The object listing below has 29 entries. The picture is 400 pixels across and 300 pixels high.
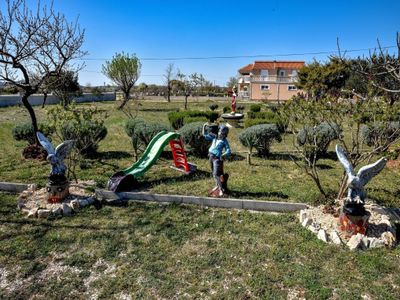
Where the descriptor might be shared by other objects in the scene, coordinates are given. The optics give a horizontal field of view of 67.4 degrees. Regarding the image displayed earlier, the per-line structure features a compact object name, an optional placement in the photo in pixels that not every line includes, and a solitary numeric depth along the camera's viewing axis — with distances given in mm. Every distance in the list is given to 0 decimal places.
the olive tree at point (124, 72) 28578
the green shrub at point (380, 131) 4819
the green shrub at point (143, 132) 9195
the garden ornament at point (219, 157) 5707
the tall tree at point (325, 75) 32188
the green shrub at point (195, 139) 8877
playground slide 6073
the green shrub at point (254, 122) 12141
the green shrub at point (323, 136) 8727
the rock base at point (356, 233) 4090
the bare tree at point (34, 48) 7211
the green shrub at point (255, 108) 20725
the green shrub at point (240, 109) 24581
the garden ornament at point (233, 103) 19017
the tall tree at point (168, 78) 39788
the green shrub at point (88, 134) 8523
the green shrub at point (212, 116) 17752
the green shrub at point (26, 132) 9711
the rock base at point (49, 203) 5119
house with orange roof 41344
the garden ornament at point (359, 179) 4234
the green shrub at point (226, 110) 22547
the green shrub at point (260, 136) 8875
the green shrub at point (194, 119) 13236
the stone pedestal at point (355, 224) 4227
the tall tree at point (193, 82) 31636
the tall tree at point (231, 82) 58450
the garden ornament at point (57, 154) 5510
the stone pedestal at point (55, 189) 5430
